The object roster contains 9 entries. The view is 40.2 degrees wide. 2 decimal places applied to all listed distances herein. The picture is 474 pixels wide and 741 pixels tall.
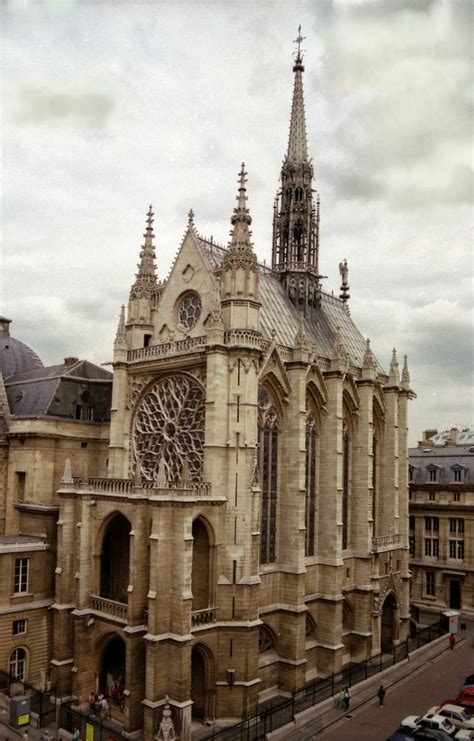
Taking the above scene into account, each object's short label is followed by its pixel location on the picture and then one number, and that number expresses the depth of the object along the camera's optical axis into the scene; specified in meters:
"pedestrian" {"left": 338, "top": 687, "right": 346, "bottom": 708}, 32.19
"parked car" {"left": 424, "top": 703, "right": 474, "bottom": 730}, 28.63
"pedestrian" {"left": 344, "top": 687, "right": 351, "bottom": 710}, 31.95
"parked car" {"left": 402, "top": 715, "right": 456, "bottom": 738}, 27.55
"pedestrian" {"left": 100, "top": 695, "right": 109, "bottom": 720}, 30.97
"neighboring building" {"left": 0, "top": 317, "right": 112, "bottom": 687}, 34.31
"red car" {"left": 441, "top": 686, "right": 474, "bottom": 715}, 31.38
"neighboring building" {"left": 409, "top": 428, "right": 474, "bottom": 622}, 52.00
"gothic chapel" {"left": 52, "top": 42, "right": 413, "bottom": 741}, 30.42
